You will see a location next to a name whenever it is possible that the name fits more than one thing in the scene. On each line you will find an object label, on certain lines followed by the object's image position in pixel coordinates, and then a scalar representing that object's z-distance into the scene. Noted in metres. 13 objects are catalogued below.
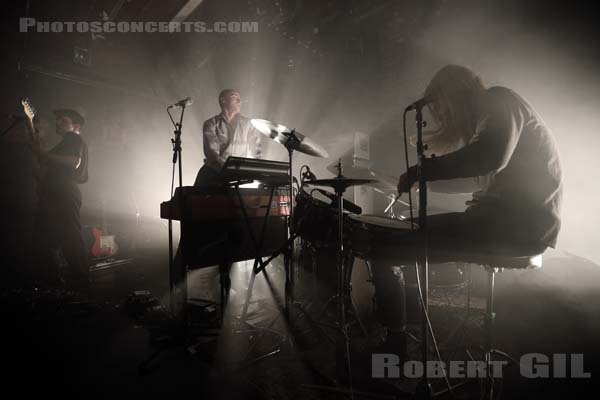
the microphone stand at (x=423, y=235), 1.32
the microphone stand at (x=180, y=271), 2.26
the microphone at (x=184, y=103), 2.77
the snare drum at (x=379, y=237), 1.55
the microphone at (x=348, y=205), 1.91
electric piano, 2.21
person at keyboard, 3.88
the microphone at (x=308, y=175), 2.28
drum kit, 1.60
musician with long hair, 1.35
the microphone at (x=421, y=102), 1.42
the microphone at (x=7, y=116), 4.77
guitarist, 3.85
